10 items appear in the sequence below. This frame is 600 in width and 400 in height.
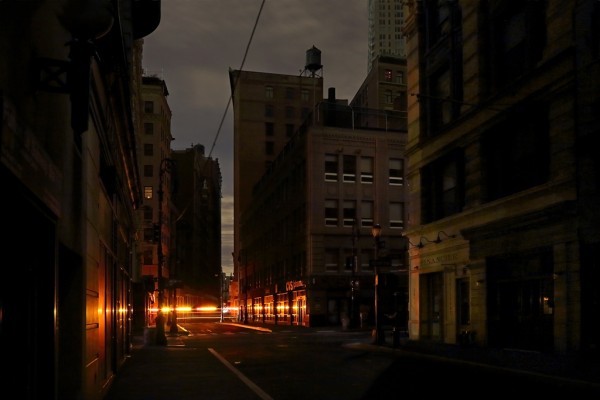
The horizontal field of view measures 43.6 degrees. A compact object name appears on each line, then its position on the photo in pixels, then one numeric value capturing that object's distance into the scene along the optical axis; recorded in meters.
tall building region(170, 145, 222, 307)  121.56
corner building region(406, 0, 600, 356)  20.75
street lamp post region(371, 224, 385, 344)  29.23
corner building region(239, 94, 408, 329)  57.88
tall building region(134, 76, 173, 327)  88.12
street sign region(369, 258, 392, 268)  27.65
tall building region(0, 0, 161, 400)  6.28
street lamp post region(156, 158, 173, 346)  31.89
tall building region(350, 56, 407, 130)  91.06
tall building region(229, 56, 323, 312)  96.12
